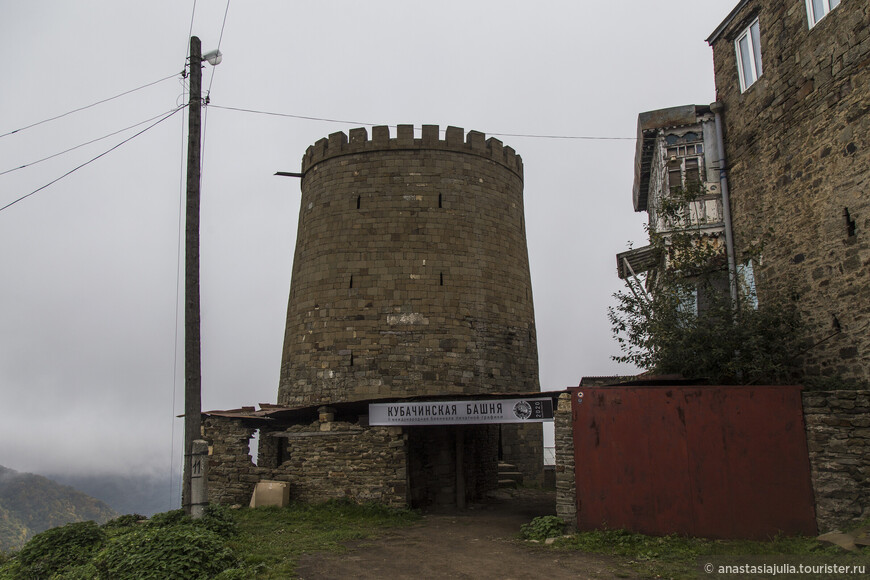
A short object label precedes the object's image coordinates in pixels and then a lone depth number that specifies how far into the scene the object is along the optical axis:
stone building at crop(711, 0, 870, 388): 9.77
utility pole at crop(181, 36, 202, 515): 10.02
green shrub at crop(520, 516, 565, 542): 9.78
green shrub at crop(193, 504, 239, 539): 9.73
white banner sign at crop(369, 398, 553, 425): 12.03
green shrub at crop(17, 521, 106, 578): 9.59
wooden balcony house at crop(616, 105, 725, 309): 12.34
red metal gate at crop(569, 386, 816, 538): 9.14
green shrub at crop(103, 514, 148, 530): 11.20
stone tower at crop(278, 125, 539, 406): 16.70
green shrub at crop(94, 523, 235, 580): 7.69
